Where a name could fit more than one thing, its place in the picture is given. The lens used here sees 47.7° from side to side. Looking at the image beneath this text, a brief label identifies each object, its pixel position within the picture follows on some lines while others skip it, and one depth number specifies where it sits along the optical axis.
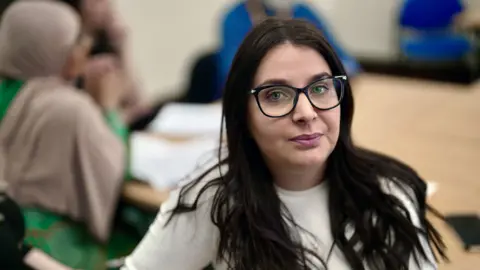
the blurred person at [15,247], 1.14
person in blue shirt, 2.57
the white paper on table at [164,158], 1.54
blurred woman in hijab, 1.38
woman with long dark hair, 0.90
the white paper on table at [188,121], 1.88
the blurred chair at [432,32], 3.96
